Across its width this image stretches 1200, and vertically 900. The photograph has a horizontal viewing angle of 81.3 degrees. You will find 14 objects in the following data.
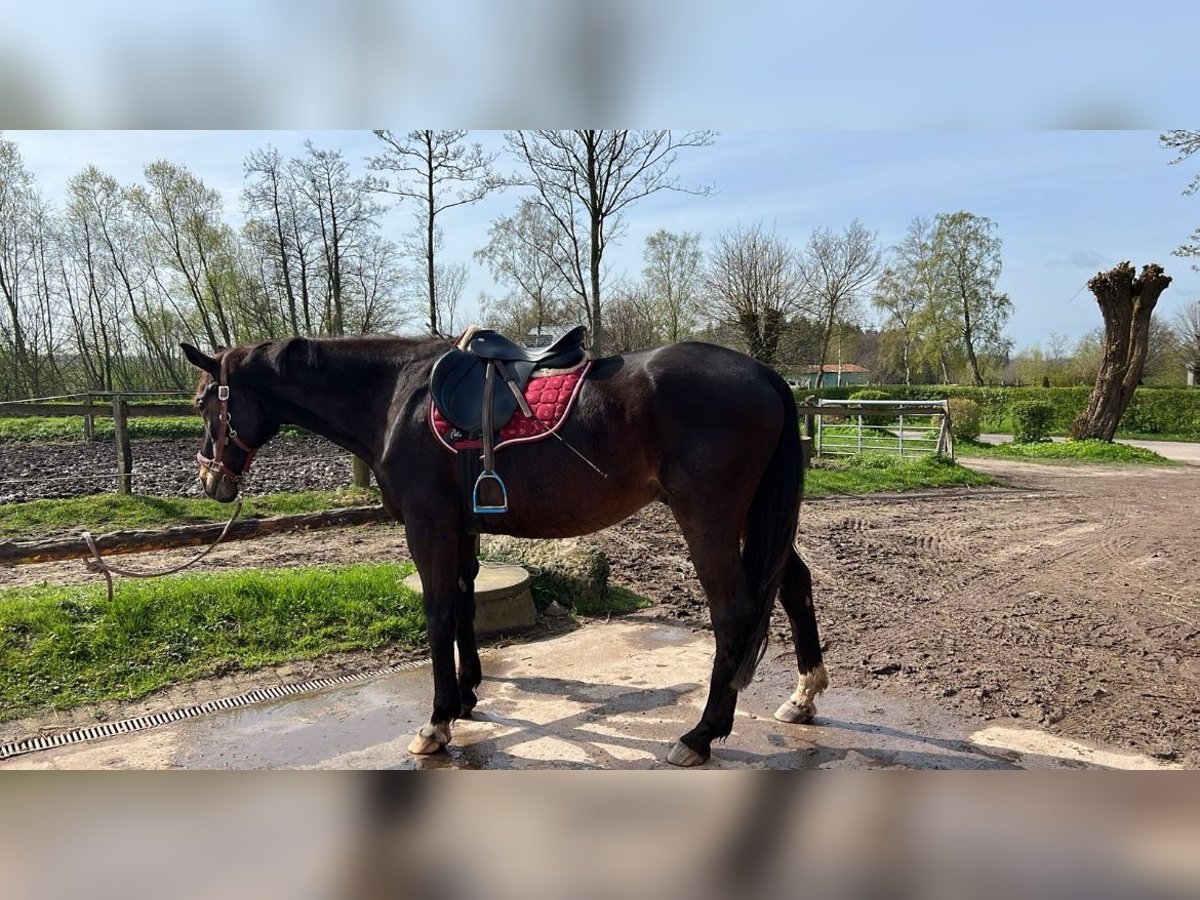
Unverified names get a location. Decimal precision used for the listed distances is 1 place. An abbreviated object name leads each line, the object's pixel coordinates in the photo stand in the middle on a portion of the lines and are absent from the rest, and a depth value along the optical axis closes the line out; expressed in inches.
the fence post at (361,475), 370.3
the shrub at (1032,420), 793.6
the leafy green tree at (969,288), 1414.9
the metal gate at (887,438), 564.8
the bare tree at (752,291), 753.6
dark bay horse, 122.3
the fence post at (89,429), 560.1
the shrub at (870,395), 1091.7
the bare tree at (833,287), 1043.9
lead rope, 163.6
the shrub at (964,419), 826.2
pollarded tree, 733.9
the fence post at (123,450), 330.6
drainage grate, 134.7
